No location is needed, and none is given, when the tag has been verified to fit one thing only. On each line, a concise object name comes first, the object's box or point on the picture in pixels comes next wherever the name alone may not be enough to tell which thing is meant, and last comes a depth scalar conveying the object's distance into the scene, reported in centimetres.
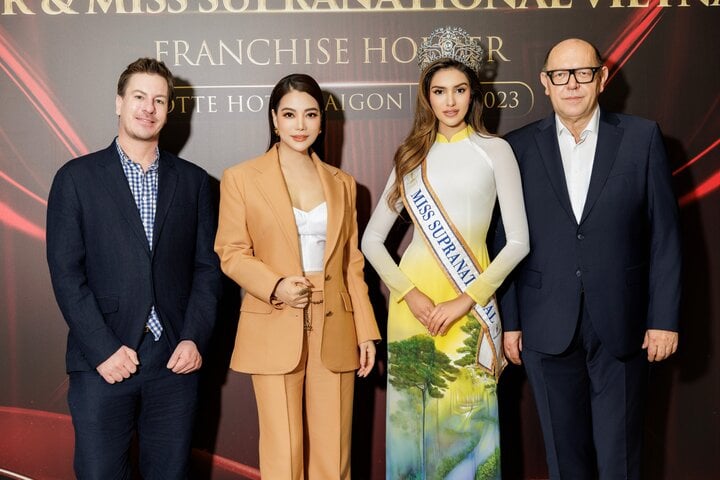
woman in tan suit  252
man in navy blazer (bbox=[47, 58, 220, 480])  249
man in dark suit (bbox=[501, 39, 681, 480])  250
